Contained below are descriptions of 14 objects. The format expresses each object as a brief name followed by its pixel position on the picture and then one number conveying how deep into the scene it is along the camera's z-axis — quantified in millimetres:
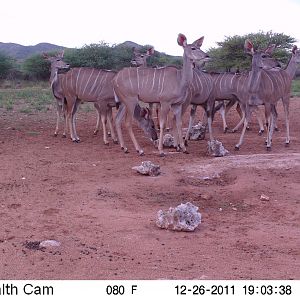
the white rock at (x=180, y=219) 5918
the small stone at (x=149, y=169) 8078
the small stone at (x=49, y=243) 5312
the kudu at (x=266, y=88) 10820
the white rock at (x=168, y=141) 10883
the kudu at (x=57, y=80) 12484
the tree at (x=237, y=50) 29931
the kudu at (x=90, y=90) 11477
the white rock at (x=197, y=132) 11883
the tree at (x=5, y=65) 36094
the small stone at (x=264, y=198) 7090
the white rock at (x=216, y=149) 9695
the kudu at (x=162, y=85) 10188
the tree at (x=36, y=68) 36625
